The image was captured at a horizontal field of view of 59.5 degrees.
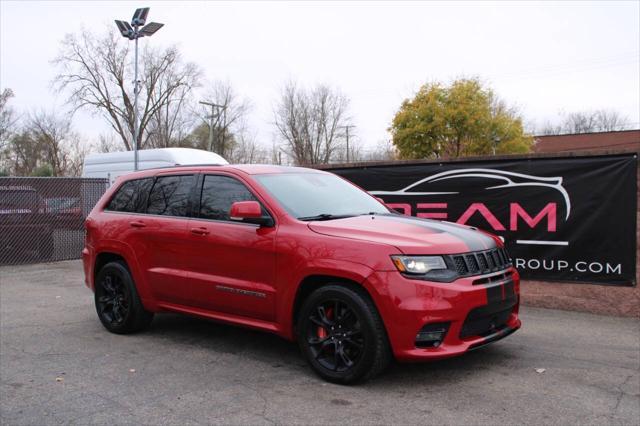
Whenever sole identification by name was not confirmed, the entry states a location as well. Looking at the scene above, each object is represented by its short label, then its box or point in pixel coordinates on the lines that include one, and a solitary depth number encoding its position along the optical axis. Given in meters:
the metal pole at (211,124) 39.97
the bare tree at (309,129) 38.22
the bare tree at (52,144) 43.48
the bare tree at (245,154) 49.43
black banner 7.21
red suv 4.22
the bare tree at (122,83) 43.03
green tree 26.16
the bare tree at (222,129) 46.09
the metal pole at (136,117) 15.31
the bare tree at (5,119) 34.31
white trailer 14.46
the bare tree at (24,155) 40.72
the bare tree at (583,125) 69.88
